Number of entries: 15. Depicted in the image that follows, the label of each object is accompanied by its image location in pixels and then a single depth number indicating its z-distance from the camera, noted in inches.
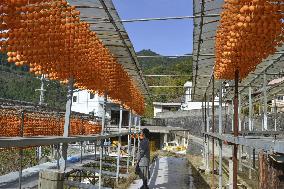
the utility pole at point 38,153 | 456.8
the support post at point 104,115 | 259.4
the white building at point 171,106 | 1660.0
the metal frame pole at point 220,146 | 254.7
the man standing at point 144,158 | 295.1
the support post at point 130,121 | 433.5
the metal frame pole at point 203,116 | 504.7
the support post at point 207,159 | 427.7
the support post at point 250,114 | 382.0
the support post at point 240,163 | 432.5
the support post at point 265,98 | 321.8
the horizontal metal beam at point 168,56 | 306.0
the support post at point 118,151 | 324.0
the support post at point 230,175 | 216.8
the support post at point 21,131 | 186.6
